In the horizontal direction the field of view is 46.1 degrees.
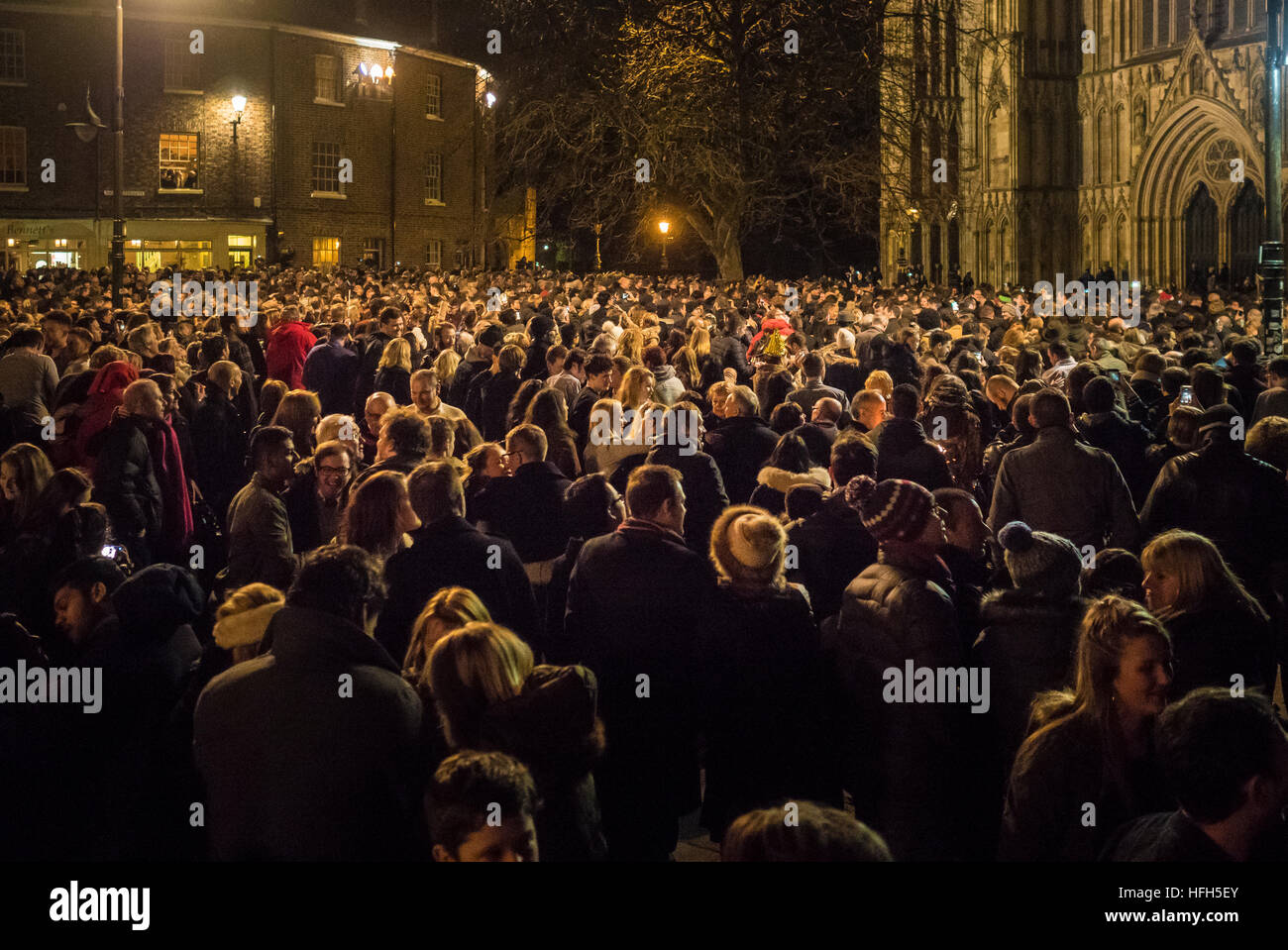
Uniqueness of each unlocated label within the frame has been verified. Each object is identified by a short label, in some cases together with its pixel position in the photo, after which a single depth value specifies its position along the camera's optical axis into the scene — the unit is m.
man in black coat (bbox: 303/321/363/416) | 12.34
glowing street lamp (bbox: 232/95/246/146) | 43.84
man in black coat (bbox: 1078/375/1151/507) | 8.55
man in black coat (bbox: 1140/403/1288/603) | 6.98
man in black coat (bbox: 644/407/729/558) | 7.87
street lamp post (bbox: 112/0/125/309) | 21.68
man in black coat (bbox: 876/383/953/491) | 7.90
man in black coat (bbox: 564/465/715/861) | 5.48
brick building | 42.69
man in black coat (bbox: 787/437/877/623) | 6.52
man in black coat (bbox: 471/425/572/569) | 7.26
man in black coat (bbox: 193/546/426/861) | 3.98
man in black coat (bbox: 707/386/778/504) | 8.59
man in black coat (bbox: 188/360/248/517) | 10.12
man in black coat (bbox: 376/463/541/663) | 5.62
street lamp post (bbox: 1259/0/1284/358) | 14.22
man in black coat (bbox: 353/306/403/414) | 12.39
